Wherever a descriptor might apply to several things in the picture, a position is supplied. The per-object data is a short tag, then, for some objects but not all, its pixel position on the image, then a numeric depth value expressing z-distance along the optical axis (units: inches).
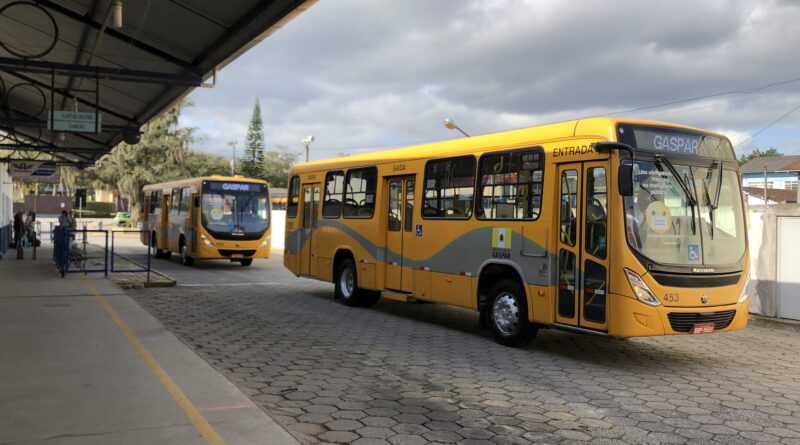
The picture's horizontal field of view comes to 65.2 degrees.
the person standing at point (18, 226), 952.0
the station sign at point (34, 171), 929.5
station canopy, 384.5
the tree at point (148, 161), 2075.5
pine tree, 3582.7
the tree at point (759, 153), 3843.5
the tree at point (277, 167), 3713.1
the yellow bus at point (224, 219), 793.6
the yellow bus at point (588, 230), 284.5
